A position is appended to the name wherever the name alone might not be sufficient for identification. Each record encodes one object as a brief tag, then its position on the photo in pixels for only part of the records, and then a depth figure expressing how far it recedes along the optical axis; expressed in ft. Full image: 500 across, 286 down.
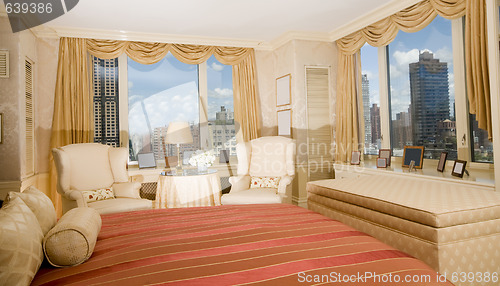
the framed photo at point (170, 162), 16.42
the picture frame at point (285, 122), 16.78
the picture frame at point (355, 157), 15.08
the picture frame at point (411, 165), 12.28
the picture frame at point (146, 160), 16.07
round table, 13.98
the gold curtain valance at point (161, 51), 15.33
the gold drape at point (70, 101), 14.70
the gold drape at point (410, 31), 9.78
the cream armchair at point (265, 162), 13.61
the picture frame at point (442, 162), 11.34
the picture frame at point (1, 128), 12.40
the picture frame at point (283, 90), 16.70
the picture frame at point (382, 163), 13.68
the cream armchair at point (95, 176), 11.03
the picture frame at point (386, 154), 13.84
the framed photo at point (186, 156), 17.07
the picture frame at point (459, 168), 10.15
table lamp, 14.21
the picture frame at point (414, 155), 12.46
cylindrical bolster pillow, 4.51
